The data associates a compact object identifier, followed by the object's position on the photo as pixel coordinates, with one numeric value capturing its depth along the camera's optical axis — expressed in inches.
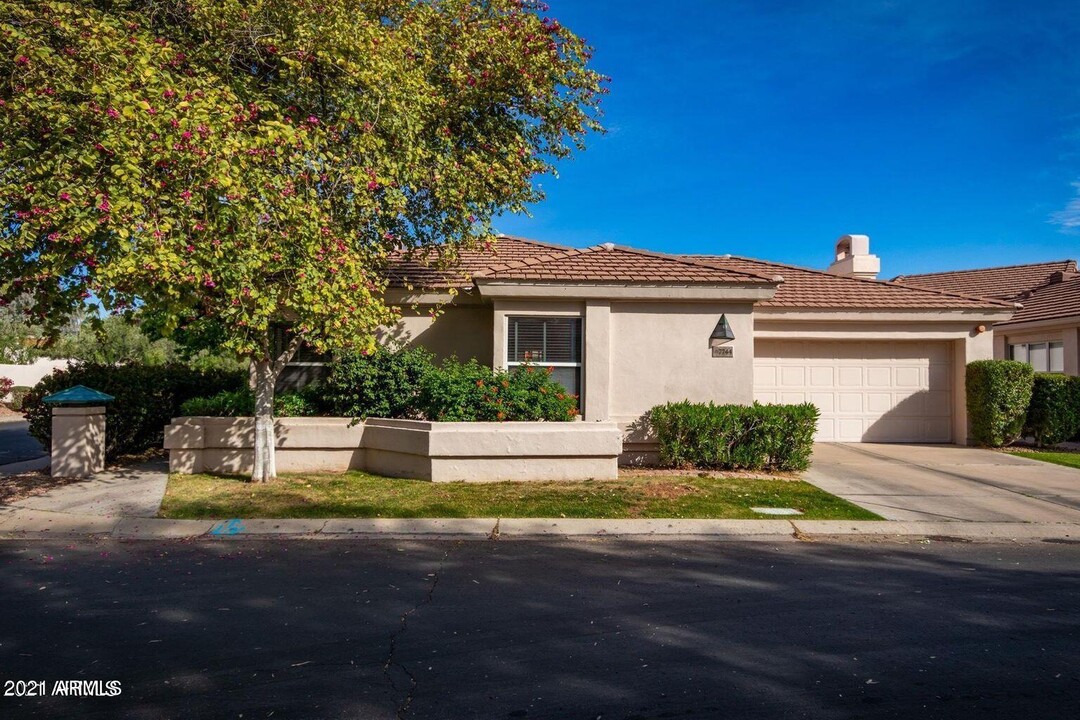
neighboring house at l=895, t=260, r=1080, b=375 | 633.0
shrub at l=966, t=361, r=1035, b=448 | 519.8
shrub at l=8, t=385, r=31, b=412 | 1064.5
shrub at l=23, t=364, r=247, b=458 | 460.4
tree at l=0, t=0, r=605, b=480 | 277.6
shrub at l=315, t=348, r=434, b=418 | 425.7
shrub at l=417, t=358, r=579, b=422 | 404.2
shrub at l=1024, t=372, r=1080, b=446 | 529.3
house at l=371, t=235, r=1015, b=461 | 457.4
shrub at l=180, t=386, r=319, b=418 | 441.1
